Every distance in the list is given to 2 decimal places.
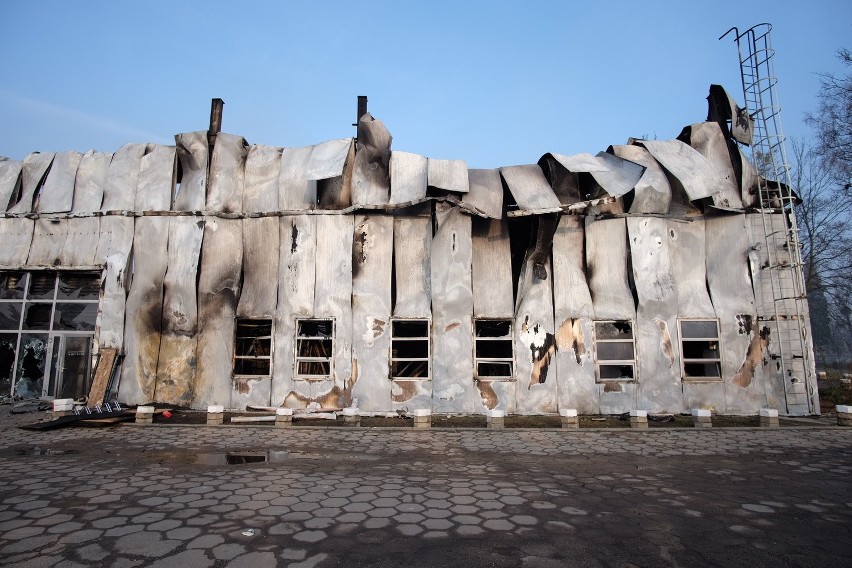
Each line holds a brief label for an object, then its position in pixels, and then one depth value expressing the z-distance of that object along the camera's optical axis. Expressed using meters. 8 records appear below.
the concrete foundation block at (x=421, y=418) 10.01
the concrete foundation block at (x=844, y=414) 10.12
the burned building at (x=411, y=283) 11.99
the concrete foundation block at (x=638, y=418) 10.05
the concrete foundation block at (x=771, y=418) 10.12
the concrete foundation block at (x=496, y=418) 10.02
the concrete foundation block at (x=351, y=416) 10.15
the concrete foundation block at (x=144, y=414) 10.36
